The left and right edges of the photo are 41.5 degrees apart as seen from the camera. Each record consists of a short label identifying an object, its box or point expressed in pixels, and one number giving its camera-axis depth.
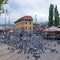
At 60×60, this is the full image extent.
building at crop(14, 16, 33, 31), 23.26
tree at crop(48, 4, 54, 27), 26.63
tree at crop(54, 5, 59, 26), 26.45
